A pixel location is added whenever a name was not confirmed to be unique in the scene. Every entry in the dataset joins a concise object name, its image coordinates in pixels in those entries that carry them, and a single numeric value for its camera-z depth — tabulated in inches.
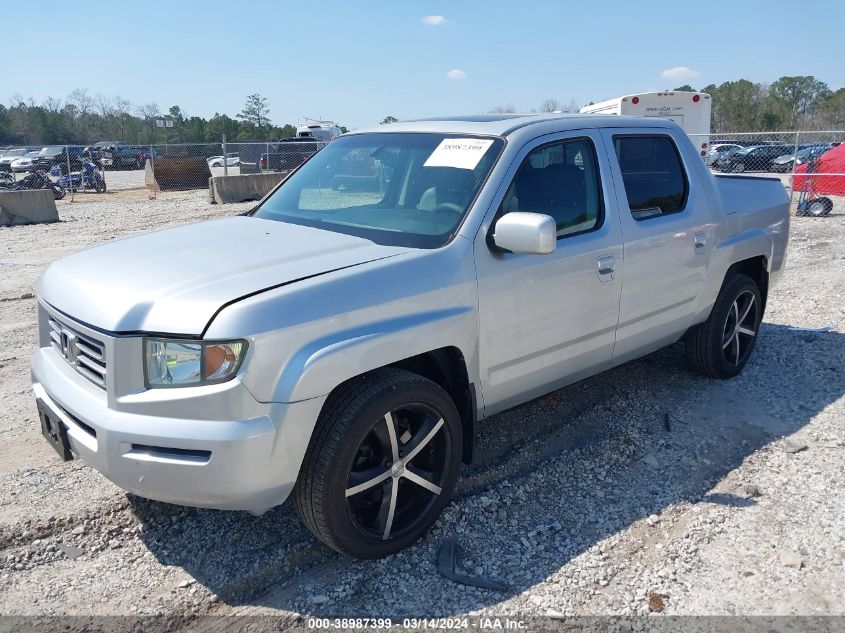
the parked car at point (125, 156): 1452.1
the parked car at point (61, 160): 964.0
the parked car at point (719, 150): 1098.4
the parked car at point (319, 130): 1481.3
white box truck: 639.1
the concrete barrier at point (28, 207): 584.7
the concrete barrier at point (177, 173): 925.8
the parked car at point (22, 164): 1087.0
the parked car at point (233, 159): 1096.9
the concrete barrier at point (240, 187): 725.9
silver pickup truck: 104.0
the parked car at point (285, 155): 999.3
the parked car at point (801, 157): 805.6
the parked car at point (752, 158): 1030.4
